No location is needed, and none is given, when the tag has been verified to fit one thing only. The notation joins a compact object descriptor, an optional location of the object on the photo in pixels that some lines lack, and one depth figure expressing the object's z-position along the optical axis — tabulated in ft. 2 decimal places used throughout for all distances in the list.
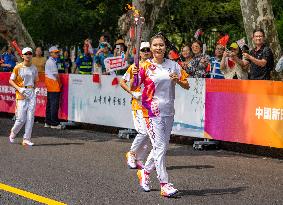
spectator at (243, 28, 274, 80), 36.55
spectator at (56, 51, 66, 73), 60.50
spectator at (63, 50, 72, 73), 95.88
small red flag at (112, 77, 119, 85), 48.08
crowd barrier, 36.37
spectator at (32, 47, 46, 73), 57.00
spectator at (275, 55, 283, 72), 36.22
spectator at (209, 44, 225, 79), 43.19
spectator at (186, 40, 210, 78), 42.24
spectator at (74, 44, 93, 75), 58.13
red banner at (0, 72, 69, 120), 53.88
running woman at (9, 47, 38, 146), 41.55
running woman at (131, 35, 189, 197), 25.22
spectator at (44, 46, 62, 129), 52.65
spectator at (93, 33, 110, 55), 58.21
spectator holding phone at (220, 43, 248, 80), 40.37
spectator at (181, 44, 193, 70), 42.19
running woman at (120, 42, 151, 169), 32.14
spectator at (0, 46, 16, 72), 68.74
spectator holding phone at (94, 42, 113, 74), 55.11
